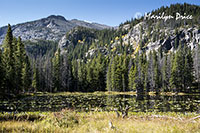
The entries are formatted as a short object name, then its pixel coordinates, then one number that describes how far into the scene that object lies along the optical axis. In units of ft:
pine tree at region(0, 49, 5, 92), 127.34
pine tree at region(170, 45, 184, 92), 236.84
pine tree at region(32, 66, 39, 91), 228.84
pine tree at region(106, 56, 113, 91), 266.36
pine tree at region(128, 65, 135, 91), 250.57
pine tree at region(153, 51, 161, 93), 242.95
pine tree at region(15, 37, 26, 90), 160.41
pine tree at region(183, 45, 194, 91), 242.99
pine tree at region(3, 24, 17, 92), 140.56
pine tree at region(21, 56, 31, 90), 185.52
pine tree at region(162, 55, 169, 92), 245.65
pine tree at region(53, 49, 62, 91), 256.73
